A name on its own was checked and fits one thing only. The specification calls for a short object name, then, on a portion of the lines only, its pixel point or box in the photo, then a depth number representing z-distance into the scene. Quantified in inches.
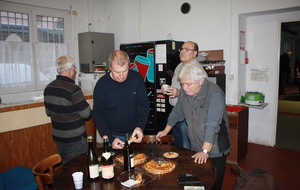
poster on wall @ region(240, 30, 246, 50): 159.9
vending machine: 150.0
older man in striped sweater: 93.1
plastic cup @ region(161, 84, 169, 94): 110.9
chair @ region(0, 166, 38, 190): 82.0
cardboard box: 159.8
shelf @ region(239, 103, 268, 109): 150.5
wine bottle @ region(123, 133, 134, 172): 64.0
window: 162.6
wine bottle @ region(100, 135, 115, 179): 58.7
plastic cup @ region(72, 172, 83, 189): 55.6
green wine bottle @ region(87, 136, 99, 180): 59.2
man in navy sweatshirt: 85.8
